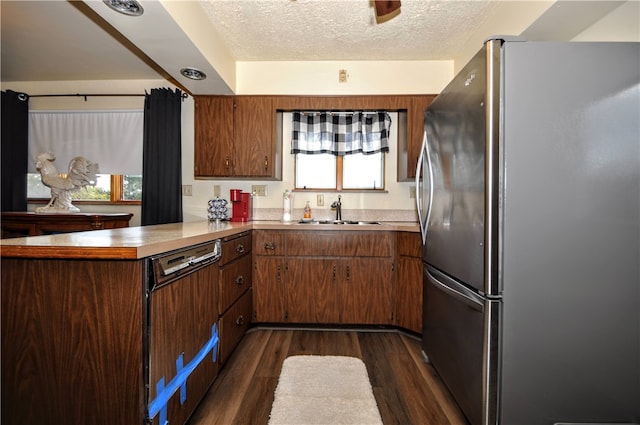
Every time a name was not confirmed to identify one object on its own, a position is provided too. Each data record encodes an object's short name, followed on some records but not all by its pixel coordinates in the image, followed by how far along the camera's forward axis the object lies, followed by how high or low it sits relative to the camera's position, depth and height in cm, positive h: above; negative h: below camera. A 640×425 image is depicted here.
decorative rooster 292 +30
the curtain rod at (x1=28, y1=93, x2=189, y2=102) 310 +121
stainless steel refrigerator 119 -8
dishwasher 107 -53
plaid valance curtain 297 +80
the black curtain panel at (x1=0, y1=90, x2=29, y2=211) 311 +61
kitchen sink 291 -11
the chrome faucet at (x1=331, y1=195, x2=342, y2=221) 297 +3
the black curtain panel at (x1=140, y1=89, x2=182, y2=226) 296 +50
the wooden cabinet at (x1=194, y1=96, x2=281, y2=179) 283 +72
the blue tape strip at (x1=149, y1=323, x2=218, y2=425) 109 -73
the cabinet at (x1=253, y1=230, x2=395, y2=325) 252 -55
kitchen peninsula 100 -44
